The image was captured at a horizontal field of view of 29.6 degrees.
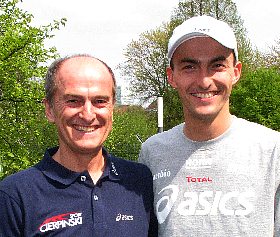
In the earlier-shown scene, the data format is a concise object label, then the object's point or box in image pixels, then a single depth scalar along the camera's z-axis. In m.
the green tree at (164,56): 35.53
